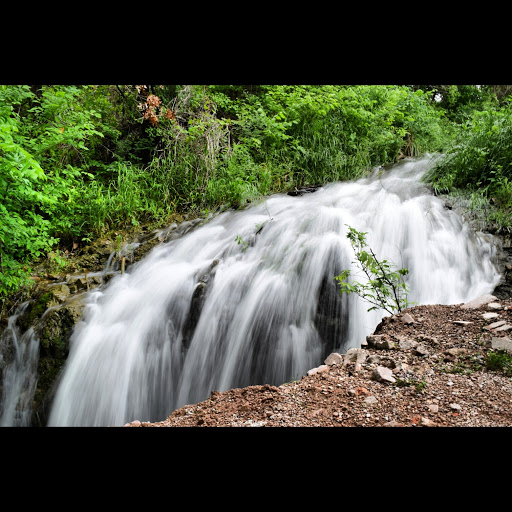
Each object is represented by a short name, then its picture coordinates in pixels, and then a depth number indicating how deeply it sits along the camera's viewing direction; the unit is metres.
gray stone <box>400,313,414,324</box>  2.92
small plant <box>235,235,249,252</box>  4.60
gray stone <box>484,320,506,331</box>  2.63
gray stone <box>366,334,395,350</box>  2.63
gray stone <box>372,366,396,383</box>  2.23
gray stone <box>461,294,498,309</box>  3.06
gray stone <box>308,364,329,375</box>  2.59
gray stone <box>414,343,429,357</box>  2.47
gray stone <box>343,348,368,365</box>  2.55
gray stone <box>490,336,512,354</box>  2.36
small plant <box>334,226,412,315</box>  3.12
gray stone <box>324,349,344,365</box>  2.71
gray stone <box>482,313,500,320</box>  2.77
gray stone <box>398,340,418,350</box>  2.58
